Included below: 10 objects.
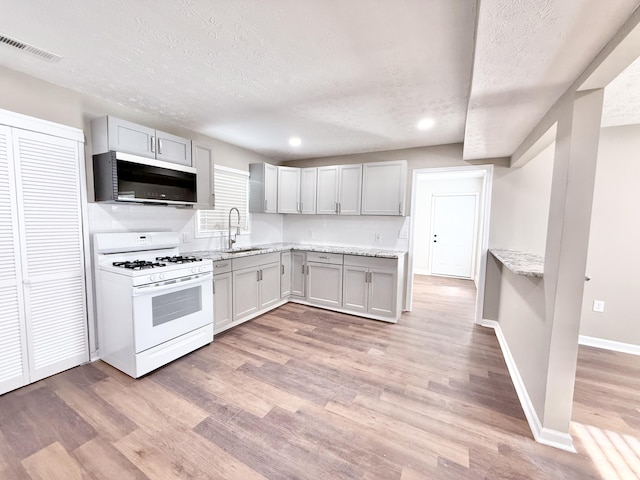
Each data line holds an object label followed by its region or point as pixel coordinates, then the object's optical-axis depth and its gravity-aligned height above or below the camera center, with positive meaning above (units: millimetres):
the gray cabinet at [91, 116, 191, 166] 2332 +714
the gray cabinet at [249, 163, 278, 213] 4094 +488
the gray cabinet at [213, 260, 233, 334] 3025 -898
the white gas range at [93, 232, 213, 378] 2225 -768
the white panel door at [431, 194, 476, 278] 6250 -246
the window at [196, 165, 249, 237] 3576 +238
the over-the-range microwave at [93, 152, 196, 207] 2334 +347
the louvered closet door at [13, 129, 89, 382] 2088 -294
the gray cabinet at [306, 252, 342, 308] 3887 -860
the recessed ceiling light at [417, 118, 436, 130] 2758 +1061
